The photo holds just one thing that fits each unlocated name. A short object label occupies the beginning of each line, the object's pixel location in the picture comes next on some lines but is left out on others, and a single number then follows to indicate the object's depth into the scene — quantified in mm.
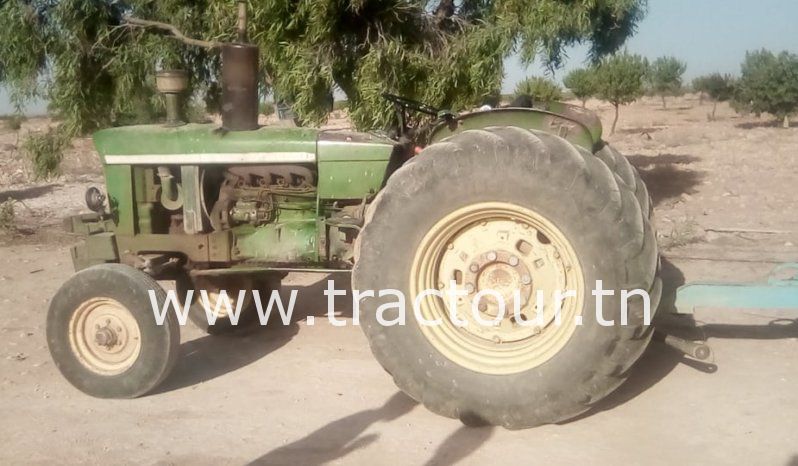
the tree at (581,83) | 35781
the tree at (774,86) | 35219
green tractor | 4047
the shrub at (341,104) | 9820
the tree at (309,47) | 8852
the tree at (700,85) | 61494
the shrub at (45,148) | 11023
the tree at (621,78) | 33938
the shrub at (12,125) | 32703
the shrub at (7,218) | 10789
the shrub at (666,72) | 59250
